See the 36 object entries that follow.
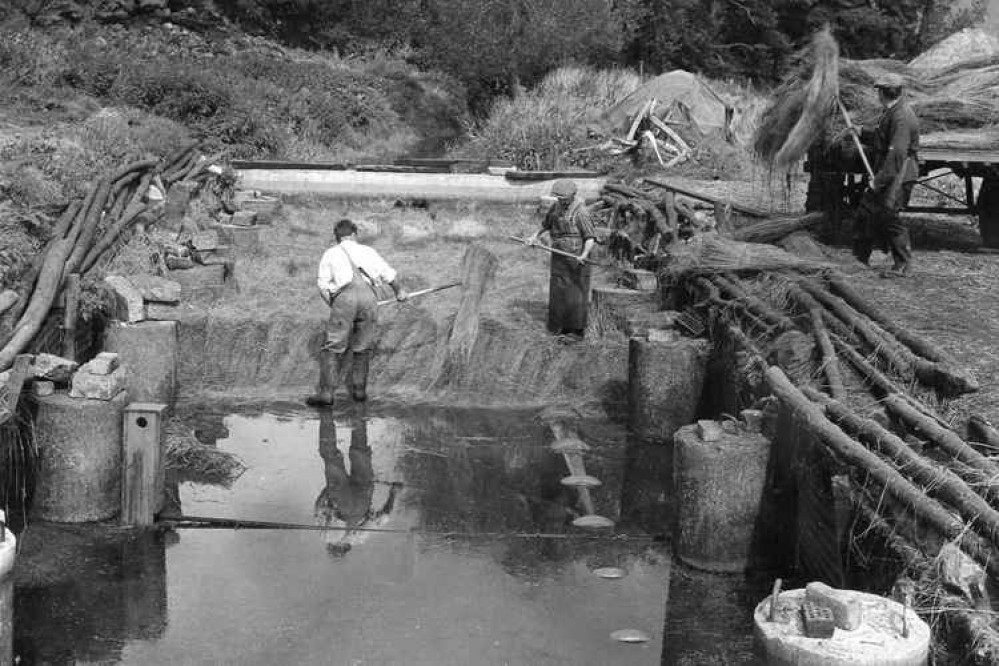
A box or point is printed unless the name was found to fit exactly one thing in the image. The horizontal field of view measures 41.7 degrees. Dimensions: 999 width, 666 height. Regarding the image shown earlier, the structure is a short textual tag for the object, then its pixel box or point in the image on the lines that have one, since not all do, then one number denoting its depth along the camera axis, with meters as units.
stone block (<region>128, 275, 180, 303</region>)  11.41
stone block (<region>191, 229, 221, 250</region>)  13.82
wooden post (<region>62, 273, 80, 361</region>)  10.41
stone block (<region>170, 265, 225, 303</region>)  13.08
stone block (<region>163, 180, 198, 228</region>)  14.99
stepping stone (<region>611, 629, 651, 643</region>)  7.20
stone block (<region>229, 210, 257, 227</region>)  16.48
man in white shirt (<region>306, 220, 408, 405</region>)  11.34
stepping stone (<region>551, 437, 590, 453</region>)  10.66
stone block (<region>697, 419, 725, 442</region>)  8.02
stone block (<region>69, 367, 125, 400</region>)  8.69
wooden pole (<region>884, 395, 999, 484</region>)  6.34
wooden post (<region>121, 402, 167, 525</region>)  8.60
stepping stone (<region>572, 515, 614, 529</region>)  9.02
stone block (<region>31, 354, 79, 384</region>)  8.73
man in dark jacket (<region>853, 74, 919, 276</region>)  11.69
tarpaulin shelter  25.34
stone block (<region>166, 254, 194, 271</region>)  13.19
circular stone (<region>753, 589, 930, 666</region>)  5.16
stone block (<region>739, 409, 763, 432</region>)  8.20
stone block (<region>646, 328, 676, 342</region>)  11.03
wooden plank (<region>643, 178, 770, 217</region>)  16.15
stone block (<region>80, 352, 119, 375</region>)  8.73
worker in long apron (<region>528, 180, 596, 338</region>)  12.20
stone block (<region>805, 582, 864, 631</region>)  5.32
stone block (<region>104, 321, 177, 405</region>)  10.78
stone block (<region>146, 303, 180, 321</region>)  11.45
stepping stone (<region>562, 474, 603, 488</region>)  9.88
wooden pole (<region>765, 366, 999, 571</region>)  5.78
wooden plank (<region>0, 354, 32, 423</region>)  8.21
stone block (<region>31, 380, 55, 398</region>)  8.74
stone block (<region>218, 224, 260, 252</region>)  15.68
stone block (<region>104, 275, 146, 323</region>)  10.88
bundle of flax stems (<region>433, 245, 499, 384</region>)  12.08
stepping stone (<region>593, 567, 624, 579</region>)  8.10
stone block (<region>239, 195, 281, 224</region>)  17.44
